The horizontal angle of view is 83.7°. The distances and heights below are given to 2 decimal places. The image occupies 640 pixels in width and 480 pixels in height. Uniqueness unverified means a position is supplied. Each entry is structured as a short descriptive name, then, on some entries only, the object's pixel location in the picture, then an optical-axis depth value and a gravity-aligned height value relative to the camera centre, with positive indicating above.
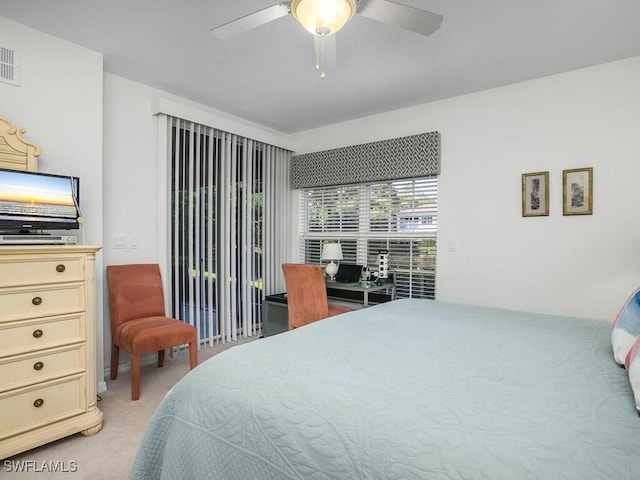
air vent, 2.31 +1.10
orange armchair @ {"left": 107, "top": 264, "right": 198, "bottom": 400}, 2.60 -0.69
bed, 0.74 -0.45
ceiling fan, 1.59 +1.03
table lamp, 3.98 -0.21
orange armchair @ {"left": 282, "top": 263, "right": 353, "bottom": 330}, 3.33 -0.55
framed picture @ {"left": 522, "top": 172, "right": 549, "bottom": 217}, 3.02 +0.35
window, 3.72 +0.12
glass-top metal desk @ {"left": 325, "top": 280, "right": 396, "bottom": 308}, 3.43 -0.51
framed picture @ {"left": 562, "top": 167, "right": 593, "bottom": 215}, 2.83 +0.36
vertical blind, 3.53 +0.08
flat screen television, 2.08 +0.21
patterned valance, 3.57 +0.81
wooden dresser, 1.85 -0.61
